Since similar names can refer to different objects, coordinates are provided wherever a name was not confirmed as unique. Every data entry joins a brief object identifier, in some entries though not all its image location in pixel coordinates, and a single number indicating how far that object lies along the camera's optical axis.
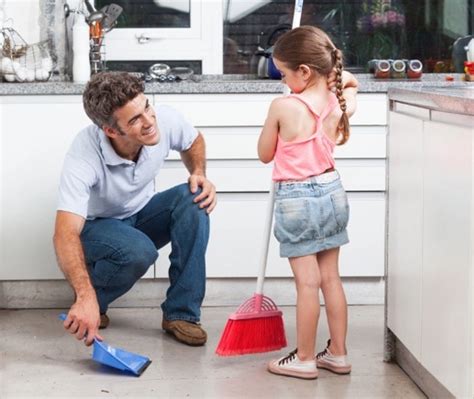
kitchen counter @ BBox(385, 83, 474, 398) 2.52
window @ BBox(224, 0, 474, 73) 4.85
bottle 4.42
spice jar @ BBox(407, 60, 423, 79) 4.54
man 3.32
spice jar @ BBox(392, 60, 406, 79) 4.54
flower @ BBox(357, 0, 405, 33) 4.87
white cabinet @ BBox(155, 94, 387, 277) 4.17
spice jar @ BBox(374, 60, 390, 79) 4.54
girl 3.11
